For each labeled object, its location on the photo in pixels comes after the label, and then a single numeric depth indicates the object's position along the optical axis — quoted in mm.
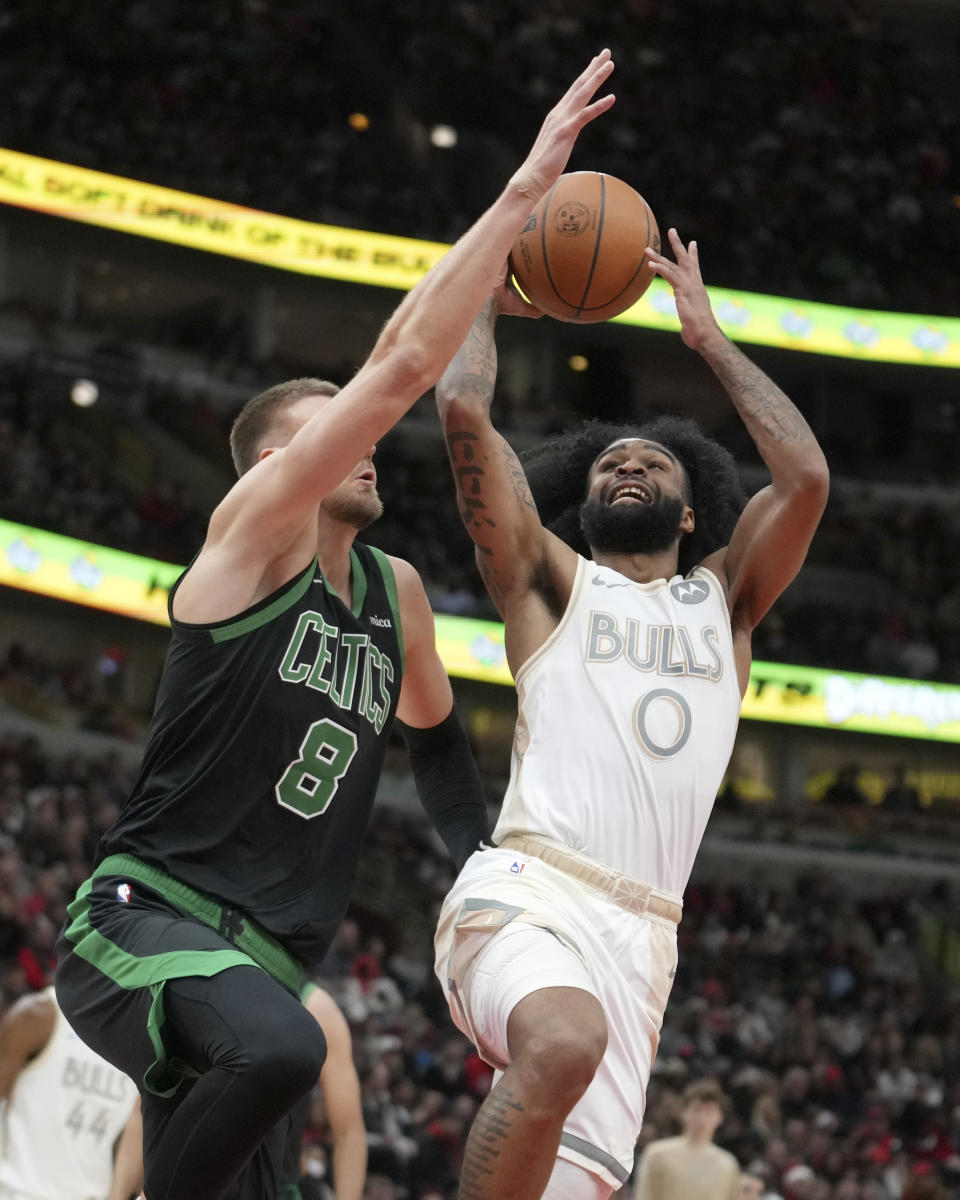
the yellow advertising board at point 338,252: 23750
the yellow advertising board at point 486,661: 21078
